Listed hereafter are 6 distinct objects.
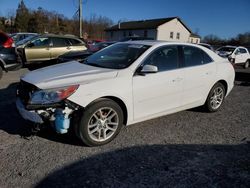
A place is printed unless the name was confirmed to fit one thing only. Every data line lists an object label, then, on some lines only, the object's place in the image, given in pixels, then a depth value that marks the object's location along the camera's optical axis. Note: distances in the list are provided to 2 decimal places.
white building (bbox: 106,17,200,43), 38.88
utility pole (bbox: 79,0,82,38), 21.72
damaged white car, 2.87
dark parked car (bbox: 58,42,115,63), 7.33
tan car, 9.08
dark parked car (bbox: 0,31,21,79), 6.71
